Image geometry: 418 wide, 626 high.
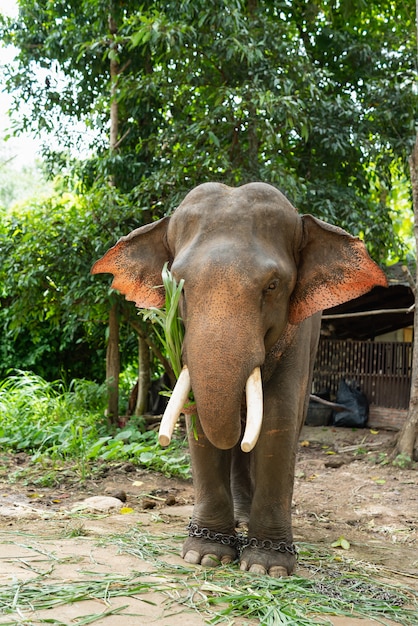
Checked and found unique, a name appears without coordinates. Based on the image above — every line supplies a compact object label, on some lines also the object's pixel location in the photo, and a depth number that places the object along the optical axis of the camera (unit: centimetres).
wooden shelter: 986
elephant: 313
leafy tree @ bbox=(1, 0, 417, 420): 771
